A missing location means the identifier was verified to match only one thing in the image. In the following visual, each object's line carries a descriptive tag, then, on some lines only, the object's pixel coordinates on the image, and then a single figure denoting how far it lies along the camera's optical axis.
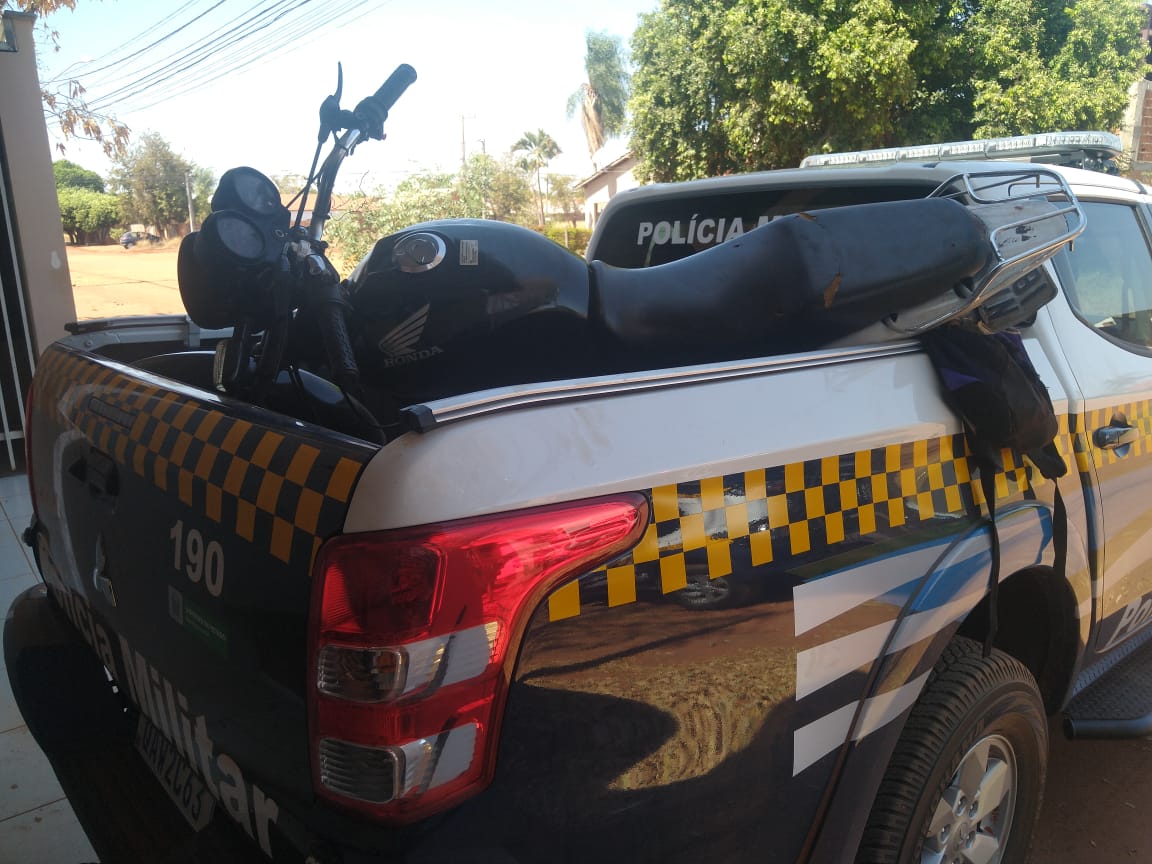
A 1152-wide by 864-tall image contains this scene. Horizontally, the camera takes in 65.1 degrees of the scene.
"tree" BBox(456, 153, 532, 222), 19.97
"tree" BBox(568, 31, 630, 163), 52.00
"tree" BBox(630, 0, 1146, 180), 15.04
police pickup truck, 1.22
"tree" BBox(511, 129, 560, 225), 54.98
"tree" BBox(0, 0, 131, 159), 13.84
